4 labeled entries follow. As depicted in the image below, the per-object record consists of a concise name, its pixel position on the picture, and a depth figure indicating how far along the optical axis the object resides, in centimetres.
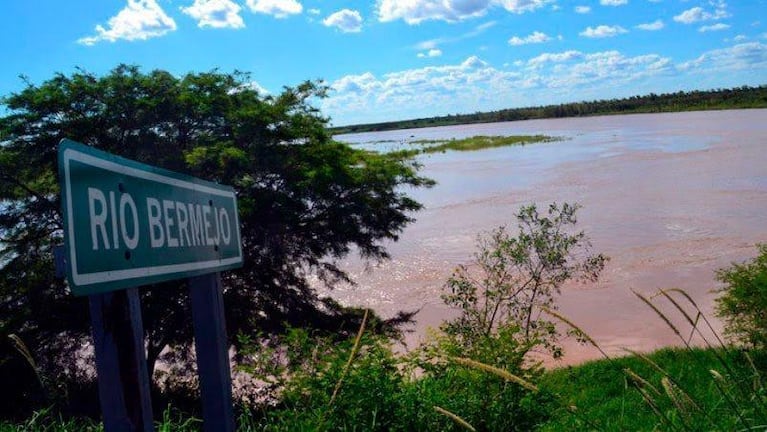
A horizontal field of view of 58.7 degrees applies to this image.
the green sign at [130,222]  144
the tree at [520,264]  789
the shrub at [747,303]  842
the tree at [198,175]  804
